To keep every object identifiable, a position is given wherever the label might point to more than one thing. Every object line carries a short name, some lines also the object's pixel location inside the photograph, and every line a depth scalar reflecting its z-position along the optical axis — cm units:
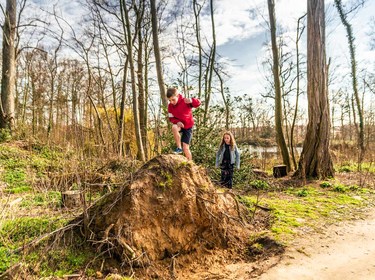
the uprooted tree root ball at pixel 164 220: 386
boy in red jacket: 524
